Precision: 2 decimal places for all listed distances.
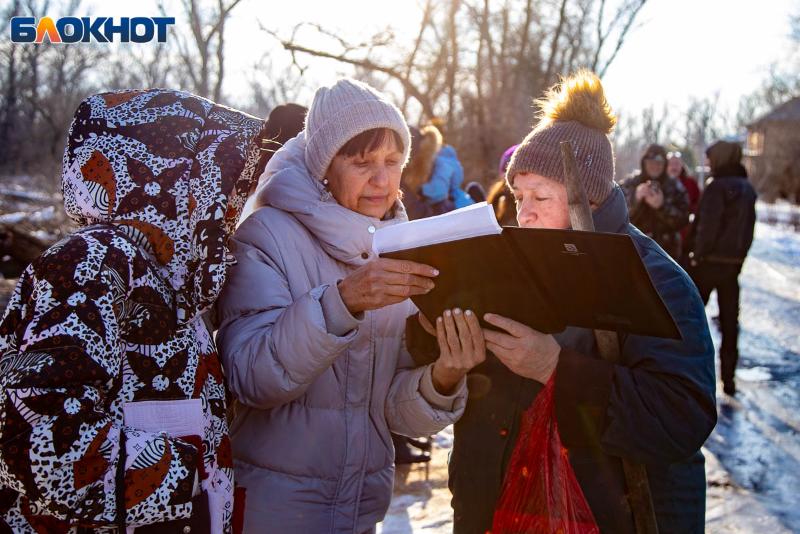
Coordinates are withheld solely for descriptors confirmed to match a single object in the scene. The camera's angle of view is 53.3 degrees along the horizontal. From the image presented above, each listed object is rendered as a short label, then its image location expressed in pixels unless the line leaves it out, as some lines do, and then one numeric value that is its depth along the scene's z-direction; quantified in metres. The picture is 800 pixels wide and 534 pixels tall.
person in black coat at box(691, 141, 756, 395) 7.20
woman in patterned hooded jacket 1.52
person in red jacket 9.09
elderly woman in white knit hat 1.97
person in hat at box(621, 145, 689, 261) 7.54
